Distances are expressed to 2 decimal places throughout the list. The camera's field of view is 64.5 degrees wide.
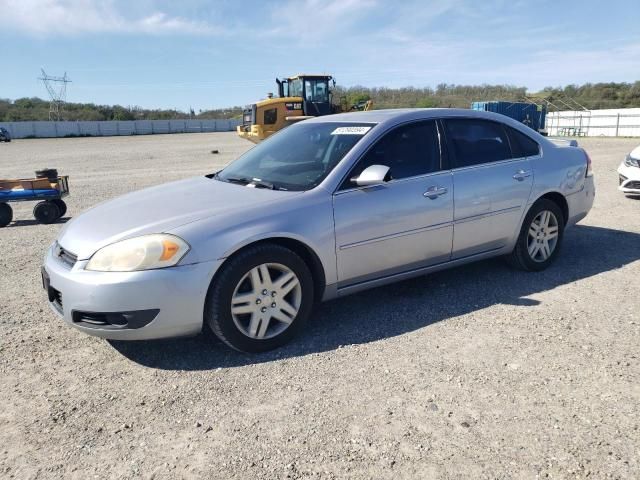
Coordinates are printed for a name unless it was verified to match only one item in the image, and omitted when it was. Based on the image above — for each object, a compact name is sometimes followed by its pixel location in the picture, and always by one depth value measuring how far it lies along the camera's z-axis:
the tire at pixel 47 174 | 8.61
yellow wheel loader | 21.84
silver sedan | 3.05
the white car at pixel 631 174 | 8.20
